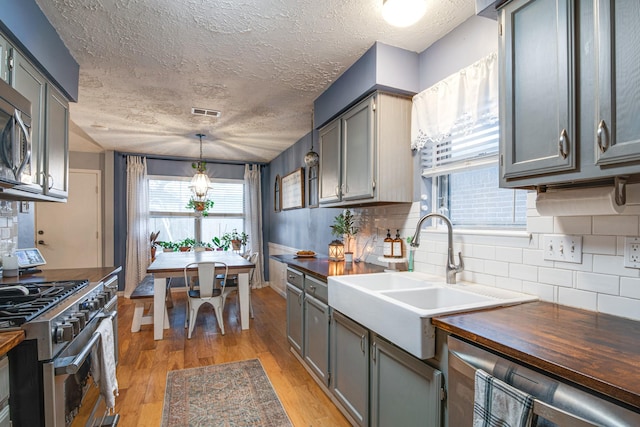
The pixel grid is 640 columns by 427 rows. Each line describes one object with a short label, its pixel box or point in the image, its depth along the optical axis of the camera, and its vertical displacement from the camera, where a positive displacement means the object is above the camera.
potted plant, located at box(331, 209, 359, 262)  3.04 -0.11
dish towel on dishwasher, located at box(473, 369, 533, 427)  0.86 -0.52
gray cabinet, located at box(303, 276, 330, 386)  2.23 -0.81
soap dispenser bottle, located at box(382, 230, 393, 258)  2.39 -0.23
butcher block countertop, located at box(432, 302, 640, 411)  0.77 -0.38
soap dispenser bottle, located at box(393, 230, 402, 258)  2.36 -0.23
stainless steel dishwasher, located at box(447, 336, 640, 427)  0.74 -0.46
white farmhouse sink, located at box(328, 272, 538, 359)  1.26 -0.42
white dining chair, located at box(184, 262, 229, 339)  3.40 -0.83
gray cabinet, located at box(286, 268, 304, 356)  2.69 -0.80
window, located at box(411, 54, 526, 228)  1.76 +0.40
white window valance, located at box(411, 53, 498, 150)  1.73 +0.65
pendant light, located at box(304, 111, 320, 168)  3.68 +0.64
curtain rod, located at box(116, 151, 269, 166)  5.50 +1.01
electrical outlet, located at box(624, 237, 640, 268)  1.18 -0.14
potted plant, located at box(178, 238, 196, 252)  5.64 -0.45
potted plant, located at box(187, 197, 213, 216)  4.77 +0.18
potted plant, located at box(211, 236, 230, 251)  5.84 -0.48
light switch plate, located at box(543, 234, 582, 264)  1.36 -0.14
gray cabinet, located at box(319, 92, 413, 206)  2.22 +0.45
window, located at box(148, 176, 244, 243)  5.70 +0.10
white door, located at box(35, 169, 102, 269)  5.13 -0.14
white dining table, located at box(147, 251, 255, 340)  3.37 -0.60
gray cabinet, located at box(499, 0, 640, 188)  0.95 +0.41
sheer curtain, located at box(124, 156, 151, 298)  5.33 -0.13
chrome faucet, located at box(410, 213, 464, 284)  1.83 -0.25
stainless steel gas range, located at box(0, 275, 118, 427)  1.21 -0.55
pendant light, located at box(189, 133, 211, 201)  4.27 +0.42
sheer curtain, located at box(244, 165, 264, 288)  6.04 +0.12
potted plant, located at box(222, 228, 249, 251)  5.65 -0.39
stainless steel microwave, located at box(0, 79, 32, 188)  1.22 +0.32
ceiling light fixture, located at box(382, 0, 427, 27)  1.66 +1.05
